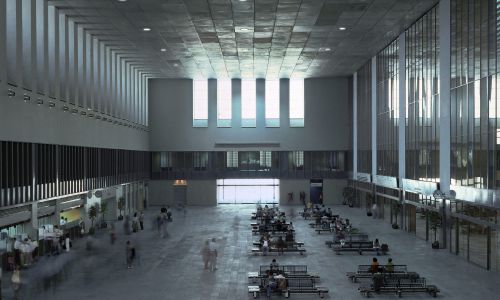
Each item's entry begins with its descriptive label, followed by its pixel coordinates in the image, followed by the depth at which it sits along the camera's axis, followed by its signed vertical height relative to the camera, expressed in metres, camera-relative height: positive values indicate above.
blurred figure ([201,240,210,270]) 23.94 -3.92
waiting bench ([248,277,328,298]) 19.25 -4.30
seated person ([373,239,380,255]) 28.80 -4.36
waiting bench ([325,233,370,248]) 30.41 -4.35
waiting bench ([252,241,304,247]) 29.19 -4.30
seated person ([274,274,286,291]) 19.27 -4.07
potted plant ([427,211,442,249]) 30.24 -3.38
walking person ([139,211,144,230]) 39.90 -4.28
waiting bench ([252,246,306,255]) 28.34 -4.50
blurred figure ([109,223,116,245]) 32.39 -4.32
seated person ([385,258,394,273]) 21.27 -4.00
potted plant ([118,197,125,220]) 45.72 -3.66
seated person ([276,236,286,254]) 28.72 -4.26
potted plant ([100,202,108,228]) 39.54 -3.54
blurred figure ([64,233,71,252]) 29.62 -4.26
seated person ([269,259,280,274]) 20.90 -3.99
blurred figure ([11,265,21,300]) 18.70 -3.91
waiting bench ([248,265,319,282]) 20.67 -4.17
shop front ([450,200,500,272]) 23.95 -3.42
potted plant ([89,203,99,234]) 37.03 -3.55
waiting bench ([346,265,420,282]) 20.23 -4.17
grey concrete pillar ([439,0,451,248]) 29.67 +2.35
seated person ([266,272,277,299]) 19.08 -4.13
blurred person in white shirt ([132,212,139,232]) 38.16 -4.39
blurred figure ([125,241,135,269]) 24.76 -4.01
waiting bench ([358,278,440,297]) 19.41 -4.31
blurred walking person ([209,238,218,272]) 23.92 -4.05
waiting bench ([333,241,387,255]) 28.81 -4.43
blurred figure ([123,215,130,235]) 36.75 -4.33
